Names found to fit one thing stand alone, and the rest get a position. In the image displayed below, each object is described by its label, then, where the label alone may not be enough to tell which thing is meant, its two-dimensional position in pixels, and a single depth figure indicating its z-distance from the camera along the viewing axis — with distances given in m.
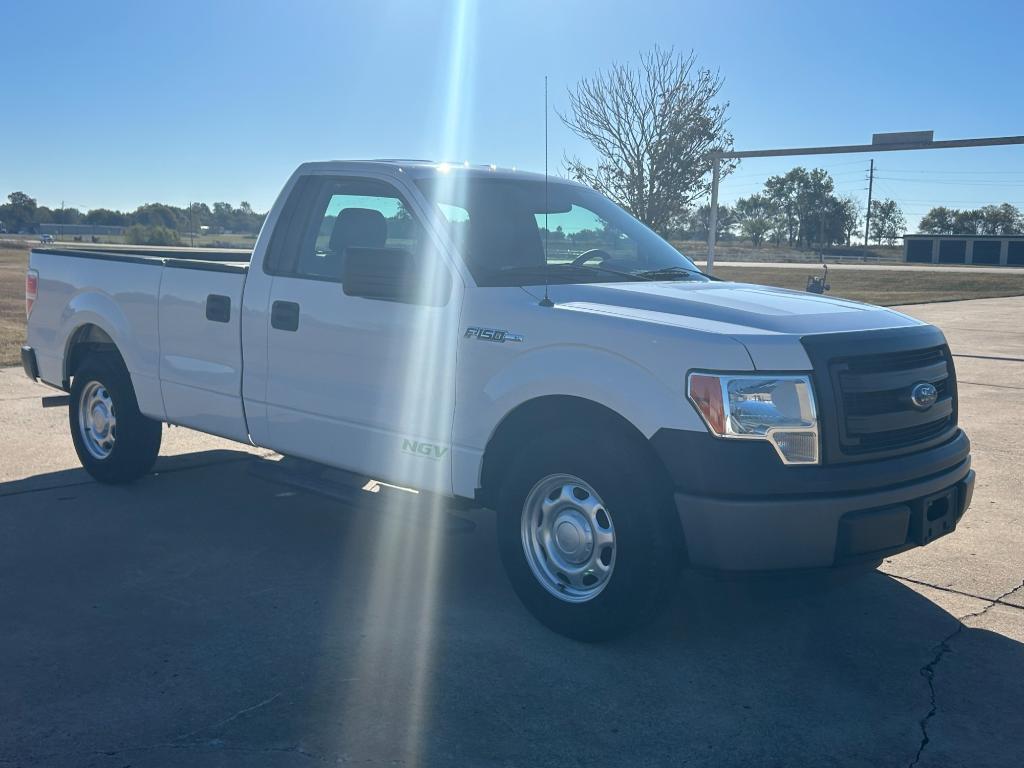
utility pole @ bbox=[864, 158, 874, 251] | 132.62
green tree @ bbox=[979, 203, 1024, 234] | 126.56
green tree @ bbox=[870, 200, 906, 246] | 140.38
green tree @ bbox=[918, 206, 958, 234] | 137.25
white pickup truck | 3.96
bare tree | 21.05
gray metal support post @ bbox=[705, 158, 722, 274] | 21.78
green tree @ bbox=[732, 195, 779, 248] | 134.62
